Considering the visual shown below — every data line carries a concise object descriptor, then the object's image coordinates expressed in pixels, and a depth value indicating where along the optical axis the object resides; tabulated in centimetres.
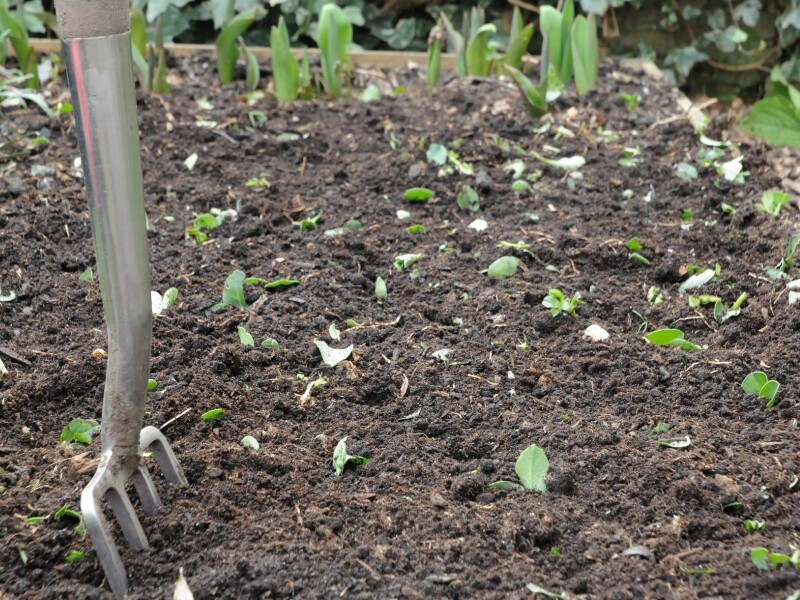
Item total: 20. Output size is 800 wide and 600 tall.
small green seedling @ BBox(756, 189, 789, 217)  259
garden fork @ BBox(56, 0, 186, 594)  119
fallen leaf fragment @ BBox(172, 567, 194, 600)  131
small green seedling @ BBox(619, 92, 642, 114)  350
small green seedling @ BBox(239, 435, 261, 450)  167
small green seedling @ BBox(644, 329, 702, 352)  199
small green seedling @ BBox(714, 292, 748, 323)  214
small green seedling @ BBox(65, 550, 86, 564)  137
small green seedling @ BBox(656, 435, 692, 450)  167
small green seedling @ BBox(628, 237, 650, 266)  238
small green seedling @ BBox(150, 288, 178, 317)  213
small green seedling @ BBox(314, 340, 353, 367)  196
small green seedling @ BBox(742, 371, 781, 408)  180
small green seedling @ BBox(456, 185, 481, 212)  272
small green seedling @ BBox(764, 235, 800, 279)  228
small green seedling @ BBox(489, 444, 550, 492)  159
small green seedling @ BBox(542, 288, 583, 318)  213
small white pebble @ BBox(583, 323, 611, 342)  204
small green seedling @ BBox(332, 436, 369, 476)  163
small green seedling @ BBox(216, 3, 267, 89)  350
